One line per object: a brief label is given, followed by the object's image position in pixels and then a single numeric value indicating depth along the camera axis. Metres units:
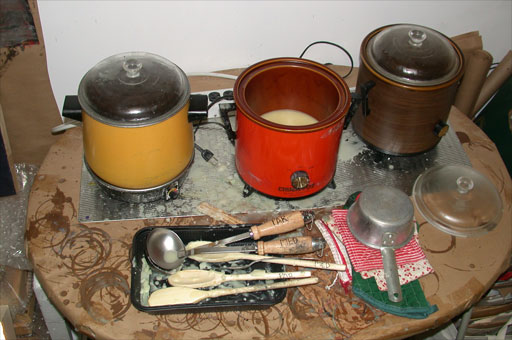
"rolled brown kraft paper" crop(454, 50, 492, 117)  1.48
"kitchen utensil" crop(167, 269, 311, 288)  0.96
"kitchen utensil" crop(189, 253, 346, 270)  0.98
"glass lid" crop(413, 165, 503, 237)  1.09
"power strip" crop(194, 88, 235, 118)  1.33
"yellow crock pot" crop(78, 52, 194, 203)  0.94
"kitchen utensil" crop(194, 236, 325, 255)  0.99
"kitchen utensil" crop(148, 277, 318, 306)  0.93
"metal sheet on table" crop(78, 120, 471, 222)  1.11
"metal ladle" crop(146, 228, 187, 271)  0.99
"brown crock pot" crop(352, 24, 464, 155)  1.05
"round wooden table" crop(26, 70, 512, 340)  0.93
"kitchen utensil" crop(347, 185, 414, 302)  0.98
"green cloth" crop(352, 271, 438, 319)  0.95
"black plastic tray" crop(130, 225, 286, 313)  0.93
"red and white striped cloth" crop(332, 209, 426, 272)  1.00
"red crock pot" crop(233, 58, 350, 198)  0.97
